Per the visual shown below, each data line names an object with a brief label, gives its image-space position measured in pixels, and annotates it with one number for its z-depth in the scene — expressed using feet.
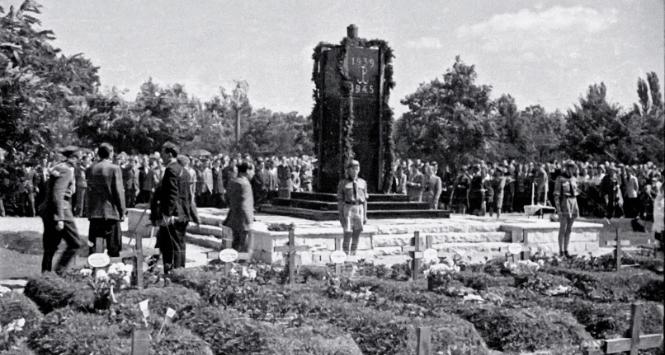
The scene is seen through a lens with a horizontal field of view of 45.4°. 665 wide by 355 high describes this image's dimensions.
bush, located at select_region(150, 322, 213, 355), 20.88
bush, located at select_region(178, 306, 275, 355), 22.41
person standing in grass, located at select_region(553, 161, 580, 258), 49.78
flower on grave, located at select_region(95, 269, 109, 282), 26.91
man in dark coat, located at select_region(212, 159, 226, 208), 80.02
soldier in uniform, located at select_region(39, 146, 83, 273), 33.94
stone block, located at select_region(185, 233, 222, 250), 50.65
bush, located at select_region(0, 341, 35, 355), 20.69
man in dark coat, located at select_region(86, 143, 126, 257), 34.76
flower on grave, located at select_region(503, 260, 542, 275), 37.14
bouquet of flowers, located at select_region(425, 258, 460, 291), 32.53
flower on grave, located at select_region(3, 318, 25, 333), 22.02
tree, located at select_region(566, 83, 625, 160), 129.39
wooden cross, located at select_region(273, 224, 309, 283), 34.96
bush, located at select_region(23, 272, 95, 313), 26.63
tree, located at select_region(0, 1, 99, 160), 32.01
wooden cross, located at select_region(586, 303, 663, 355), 17.71
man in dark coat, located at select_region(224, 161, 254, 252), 38.06
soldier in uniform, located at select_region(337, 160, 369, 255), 43.96
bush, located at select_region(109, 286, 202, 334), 24.50
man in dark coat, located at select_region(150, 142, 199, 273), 35.06
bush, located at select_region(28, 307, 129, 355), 20.89
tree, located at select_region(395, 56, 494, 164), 136.46
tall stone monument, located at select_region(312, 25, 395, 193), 59.67
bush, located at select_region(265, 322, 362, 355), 21.33
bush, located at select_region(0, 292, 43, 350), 24.30
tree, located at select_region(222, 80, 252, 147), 155.12
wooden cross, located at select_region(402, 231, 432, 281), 36.58
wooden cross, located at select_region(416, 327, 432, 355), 16.72
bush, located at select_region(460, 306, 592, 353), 25.31
